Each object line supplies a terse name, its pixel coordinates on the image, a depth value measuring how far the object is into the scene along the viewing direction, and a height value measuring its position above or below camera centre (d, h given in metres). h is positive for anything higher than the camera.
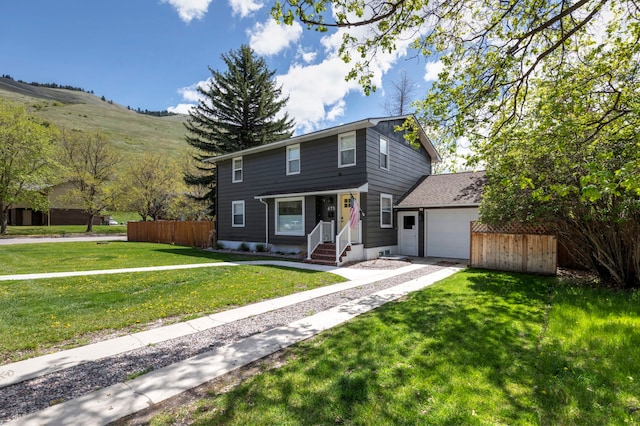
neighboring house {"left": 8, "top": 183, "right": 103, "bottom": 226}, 35.81 +0.18
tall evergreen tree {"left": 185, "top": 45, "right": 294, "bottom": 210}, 24.00 +8.65
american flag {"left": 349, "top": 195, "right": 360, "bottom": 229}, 11.55 +0.00
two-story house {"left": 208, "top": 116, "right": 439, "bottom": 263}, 12.19 +1.33
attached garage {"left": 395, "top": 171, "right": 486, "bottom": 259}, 12.89 +0.00
